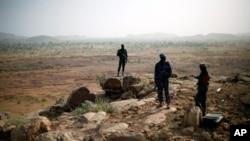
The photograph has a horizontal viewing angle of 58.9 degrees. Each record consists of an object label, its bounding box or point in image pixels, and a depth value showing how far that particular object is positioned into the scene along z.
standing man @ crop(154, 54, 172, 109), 7.17
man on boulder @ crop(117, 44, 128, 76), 12.36
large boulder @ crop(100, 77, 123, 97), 11.89
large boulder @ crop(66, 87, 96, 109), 10.24
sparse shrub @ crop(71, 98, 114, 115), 7.96
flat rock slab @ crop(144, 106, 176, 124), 6.29
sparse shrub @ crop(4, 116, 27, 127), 7.67
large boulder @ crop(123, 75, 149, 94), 10.95
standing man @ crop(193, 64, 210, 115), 6.50
